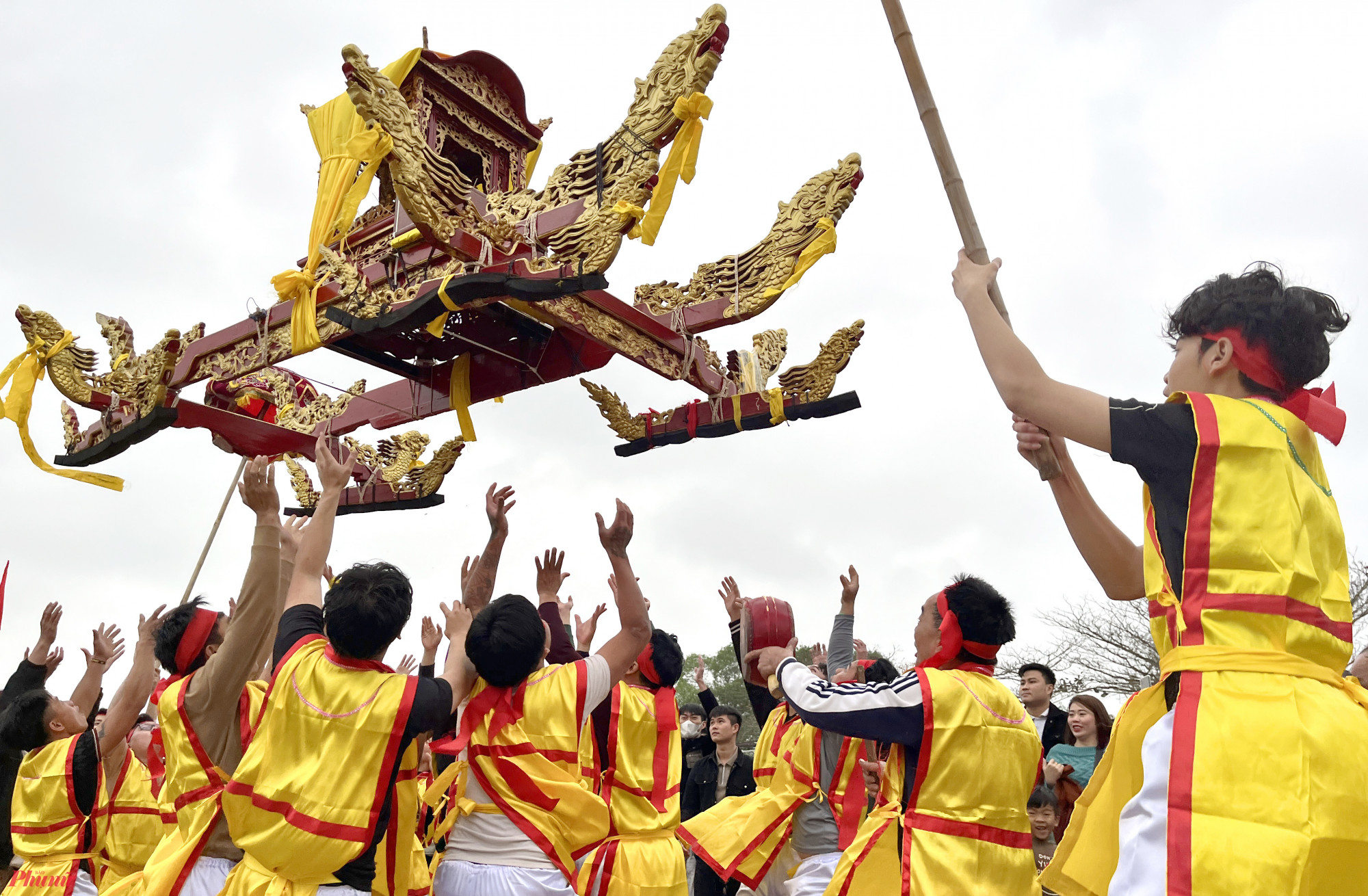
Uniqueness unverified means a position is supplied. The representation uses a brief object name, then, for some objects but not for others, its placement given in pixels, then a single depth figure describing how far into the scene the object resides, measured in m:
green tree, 24.45
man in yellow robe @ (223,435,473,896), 2.71
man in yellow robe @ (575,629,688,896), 4.10
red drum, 4.04
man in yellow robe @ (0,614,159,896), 4.05
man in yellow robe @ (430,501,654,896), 3.31
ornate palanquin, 4.28
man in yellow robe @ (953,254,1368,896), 1.47
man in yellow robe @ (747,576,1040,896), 2.95
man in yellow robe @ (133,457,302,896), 2.89
